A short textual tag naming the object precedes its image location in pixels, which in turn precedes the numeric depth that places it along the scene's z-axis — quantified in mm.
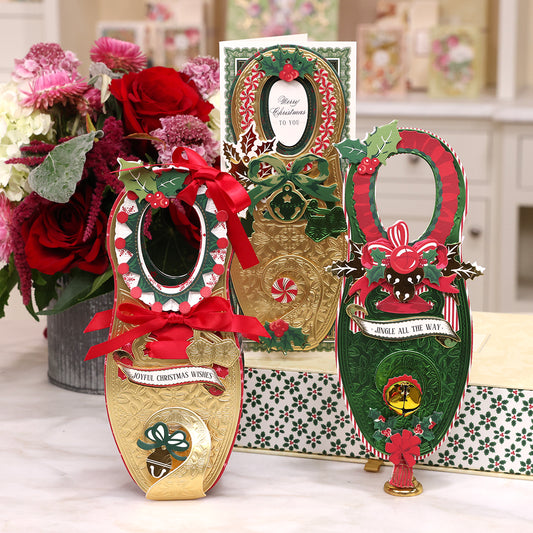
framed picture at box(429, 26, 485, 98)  2932
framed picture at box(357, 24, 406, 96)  2987
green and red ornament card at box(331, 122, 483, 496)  1206
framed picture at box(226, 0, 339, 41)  2892
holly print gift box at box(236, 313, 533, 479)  1265
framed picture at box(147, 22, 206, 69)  3065
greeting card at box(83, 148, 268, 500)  1209
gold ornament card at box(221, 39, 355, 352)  1324
